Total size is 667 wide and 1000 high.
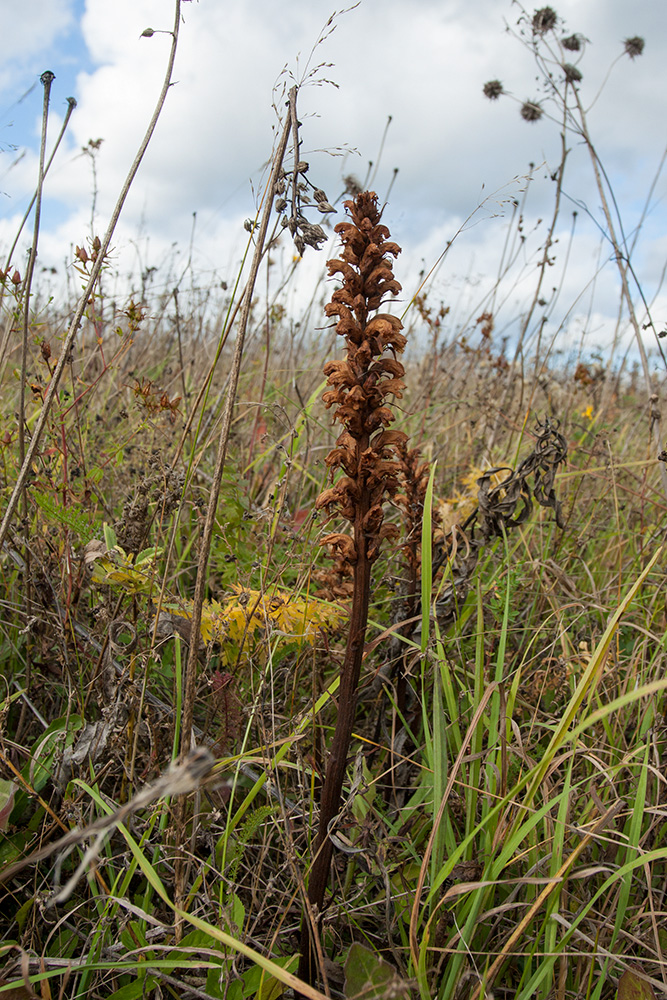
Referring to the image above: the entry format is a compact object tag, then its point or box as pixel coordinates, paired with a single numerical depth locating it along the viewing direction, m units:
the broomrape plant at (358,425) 0.50
